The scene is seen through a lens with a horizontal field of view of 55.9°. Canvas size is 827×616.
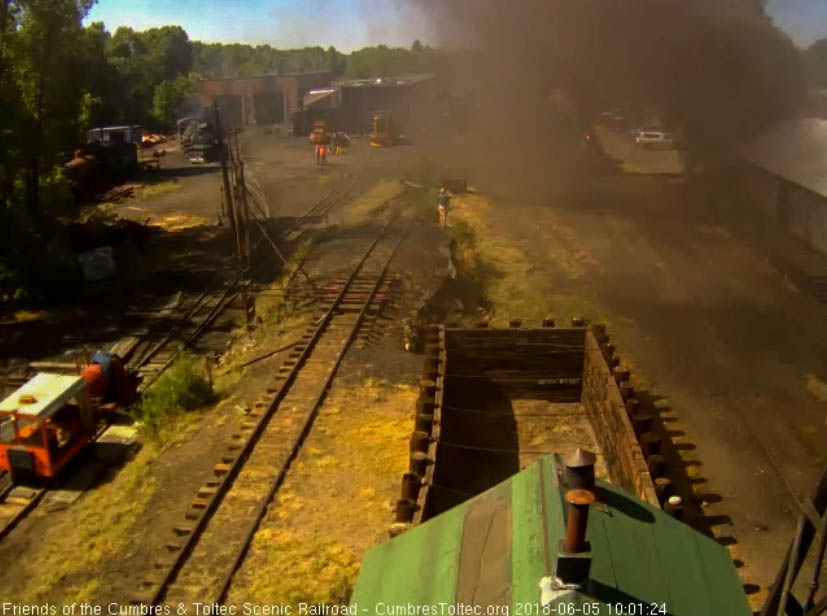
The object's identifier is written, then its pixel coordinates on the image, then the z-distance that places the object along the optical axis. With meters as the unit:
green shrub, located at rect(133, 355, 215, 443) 11.73
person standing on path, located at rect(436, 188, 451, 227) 21.53
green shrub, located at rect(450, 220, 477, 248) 20.22
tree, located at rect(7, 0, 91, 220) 20.03
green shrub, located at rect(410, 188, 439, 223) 22.97
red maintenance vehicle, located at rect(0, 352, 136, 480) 10.33
